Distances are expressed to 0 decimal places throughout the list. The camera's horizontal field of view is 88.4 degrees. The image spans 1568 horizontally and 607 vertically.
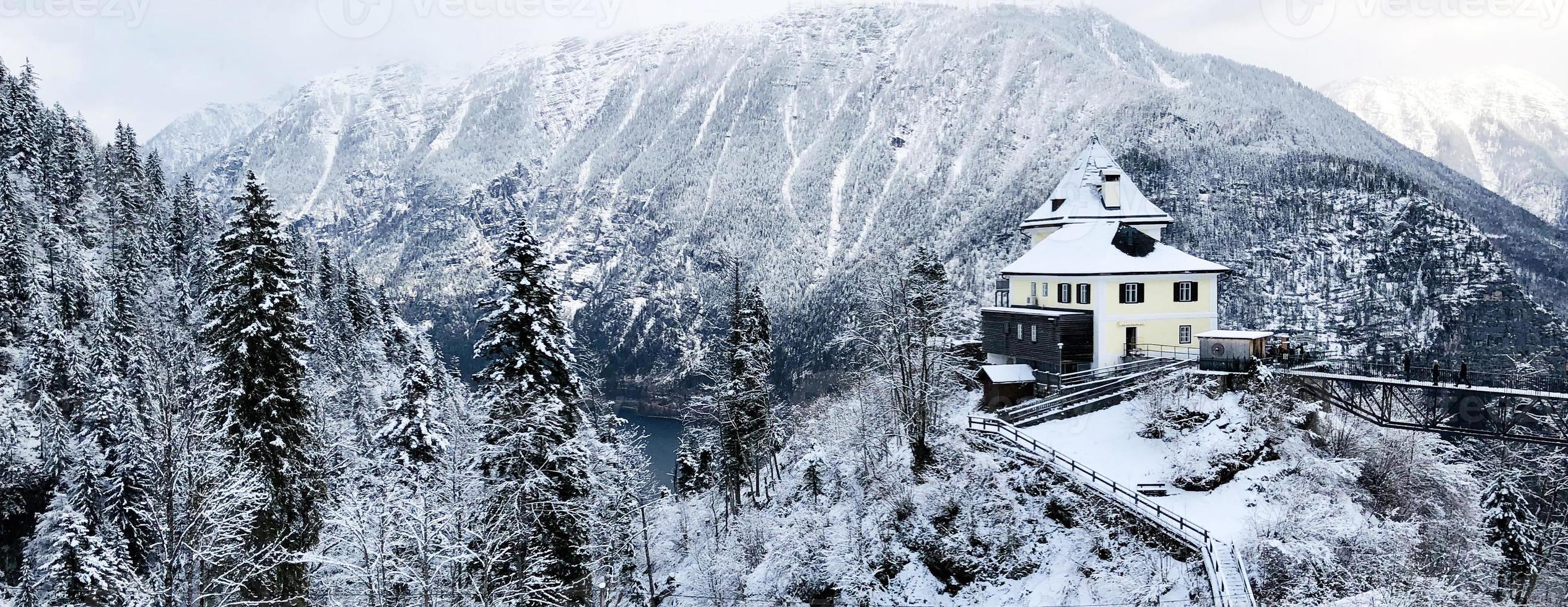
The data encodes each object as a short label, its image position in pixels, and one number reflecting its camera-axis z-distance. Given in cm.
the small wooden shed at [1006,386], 3947
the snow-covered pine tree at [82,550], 3025
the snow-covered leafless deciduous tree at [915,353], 3569
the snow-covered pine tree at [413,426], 3744
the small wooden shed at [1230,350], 3203
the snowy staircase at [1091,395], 3566
